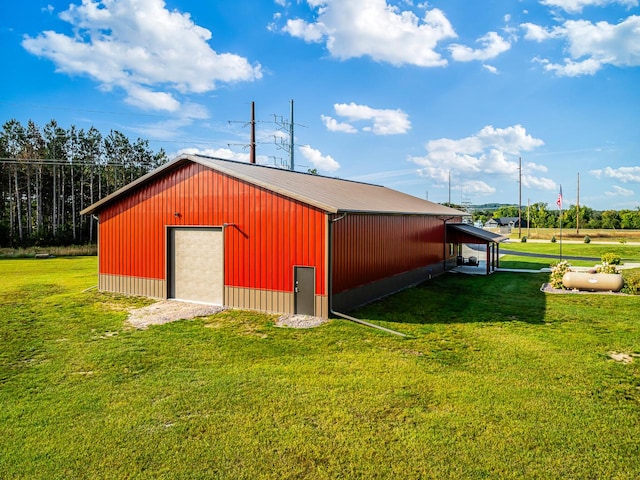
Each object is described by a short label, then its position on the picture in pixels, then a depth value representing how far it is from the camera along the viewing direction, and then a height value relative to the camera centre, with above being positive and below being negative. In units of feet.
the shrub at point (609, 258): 72.10 -4.82
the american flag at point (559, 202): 93.10 +6.58
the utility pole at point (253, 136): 99.96 +23.26
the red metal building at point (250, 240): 43.29 -0.90
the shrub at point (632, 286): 56.13 -7.53
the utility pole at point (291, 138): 113.50 +25.88
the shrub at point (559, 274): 61.31 -6.47
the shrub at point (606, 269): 61.82 -5.72
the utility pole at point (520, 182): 193.87 +23.08
